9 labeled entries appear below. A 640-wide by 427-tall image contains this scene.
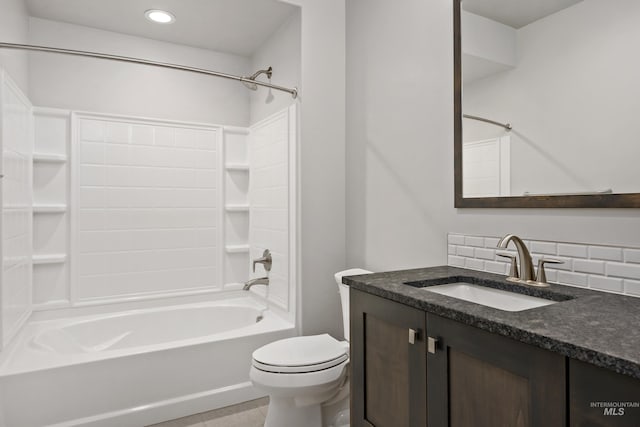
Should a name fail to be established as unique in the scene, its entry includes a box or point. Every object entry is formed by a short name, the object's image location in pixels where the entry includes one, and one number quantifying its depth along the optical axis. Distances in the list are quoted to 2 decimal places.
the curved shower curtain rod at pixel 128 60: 1.85
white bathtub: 1.86
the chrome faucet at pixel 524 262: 1.38
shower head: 2.75
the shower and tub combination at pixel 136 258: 1.99
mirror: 1.21
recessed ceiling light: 2.56
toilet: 1.79
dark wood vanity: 0.76
